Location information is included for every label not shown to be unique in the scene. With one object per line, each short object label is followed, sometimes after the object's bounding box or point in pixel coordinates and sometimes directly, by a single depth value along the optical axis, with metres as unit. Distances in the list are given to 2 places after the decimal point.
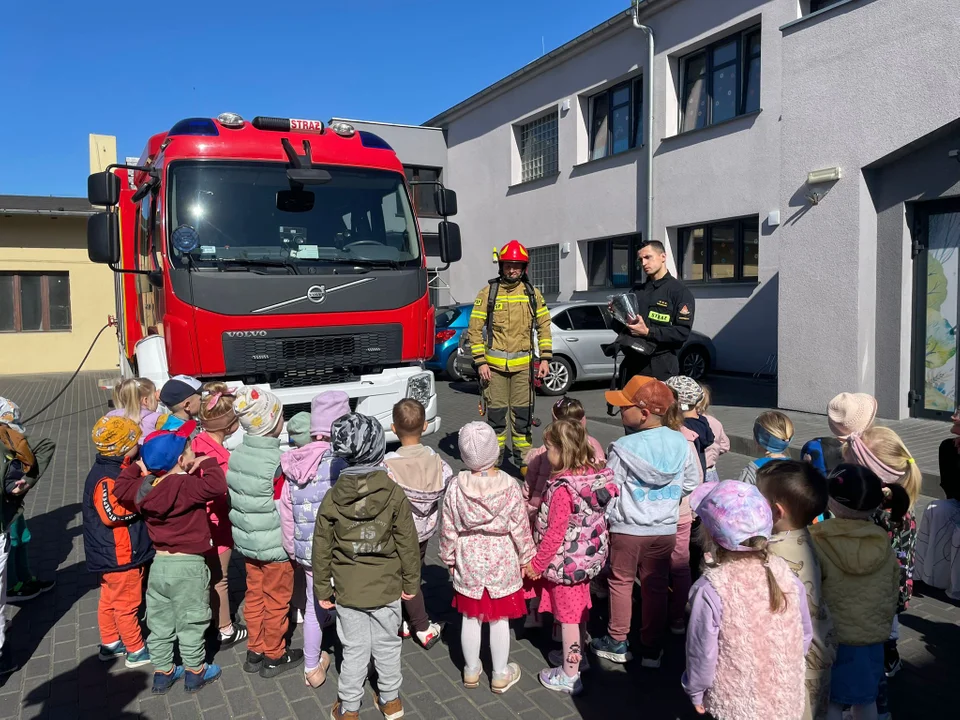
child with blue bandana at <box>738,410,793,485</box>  3.72
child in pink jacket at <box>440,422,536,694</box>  3.31
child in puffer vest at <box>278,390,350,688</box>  3.45
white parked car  13.23
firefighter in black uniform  5.45
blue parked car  14.88
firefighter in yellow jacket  6.90
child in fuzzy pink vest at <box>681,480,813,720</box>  2.39
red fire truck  6.16
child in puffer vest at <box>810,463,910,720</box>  2.68
